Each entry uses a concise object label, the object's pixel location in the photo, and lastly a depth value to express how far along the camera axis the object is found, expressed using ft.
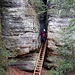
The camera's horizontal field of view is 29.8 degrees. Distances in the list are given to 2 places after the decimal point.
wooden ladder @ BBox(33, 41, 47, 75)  28.47
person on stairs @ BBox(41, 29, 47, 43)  35.31
